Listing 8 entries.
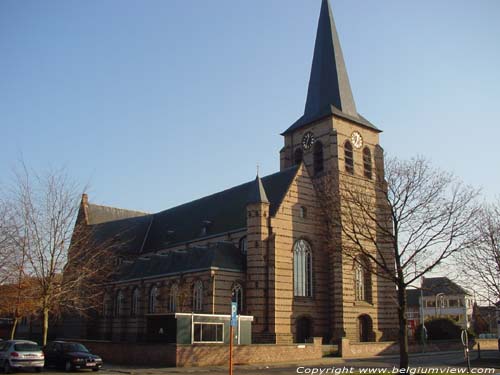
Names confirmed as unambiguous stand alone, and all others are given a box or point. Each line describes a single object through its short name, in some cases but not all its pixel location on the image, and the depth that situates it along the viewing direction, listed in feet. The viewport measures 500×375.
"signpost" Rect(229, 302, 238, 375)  62.28
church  125.49
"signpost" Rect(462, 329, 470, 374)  69.82
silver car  75.25
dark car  79.82
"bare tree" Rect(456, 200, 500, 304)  99.08
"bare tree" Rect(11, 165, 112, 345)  93.76
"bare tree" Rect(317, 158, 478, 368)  71.31
